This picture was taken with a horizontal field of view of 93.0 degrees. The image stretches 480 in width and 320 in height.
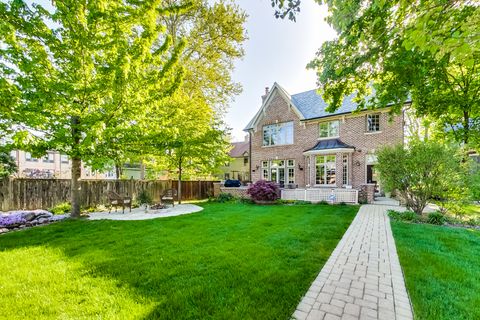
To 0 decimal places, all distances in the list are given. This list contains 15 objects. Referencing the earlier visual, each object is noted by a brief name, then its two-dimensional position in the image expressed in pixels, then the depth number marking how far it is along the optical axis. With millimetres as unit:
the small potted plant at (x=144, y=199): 13109
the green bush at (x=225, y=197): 16033
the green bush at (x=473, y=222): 7571
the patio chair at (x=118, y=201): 10766
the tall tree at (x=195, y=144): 13688
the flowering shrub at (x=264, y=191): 14062
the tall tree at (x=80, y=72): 6297
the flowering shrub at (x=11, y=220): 7457
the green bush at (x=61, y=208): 10093
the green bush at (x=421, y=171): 7906
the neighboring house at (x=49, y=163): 27941
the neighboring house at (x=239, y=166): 33225
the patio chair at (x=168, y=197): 13242
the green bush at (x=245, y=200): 14769
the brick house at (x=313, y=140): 15305
